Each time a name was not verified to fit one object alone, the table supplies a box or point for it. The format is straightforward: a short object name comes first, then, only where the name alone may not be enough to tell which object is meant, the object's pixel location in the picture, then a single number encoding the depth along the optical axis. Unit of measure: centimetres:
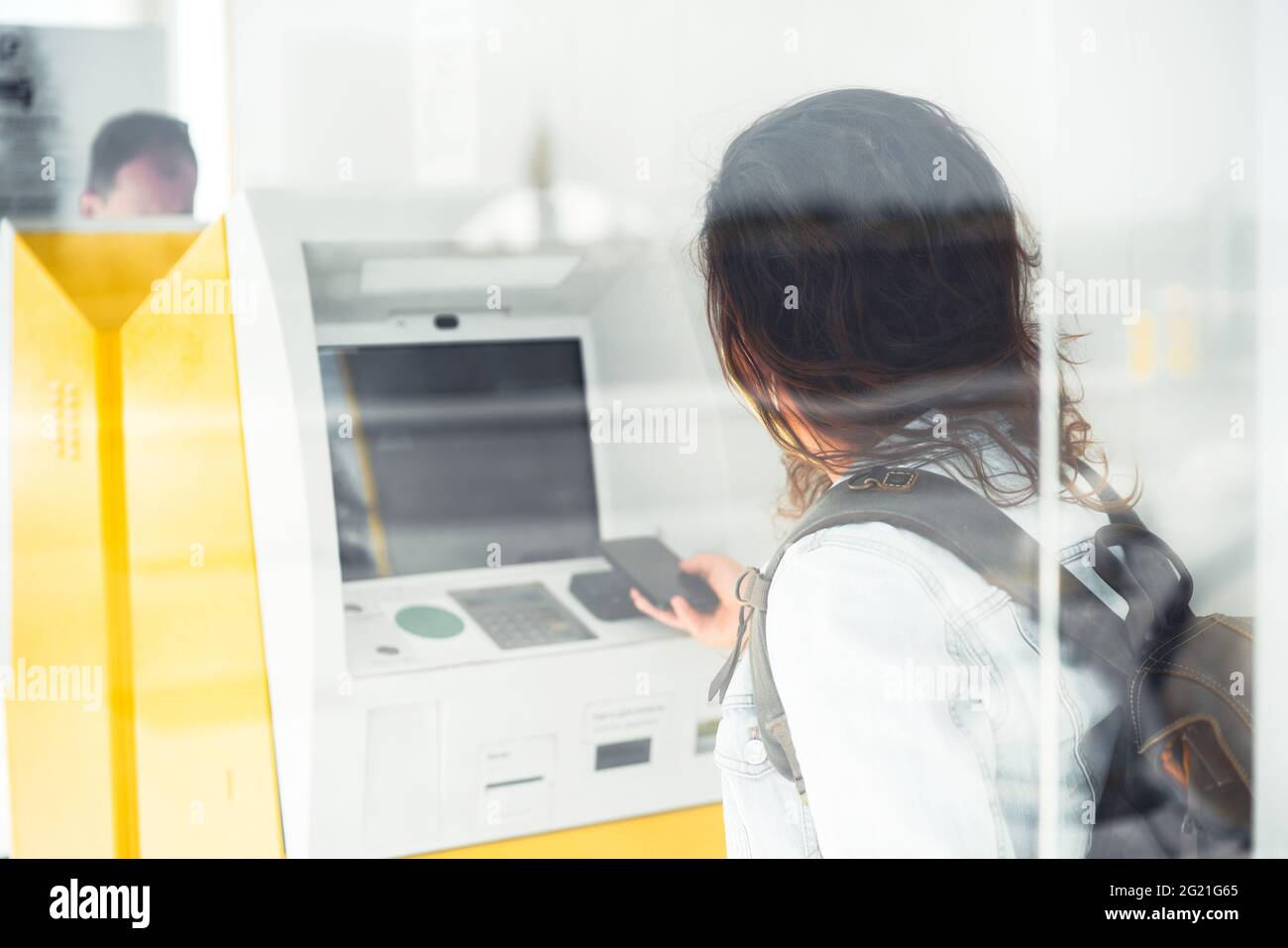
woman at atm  120
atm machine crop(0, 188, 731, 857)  151
